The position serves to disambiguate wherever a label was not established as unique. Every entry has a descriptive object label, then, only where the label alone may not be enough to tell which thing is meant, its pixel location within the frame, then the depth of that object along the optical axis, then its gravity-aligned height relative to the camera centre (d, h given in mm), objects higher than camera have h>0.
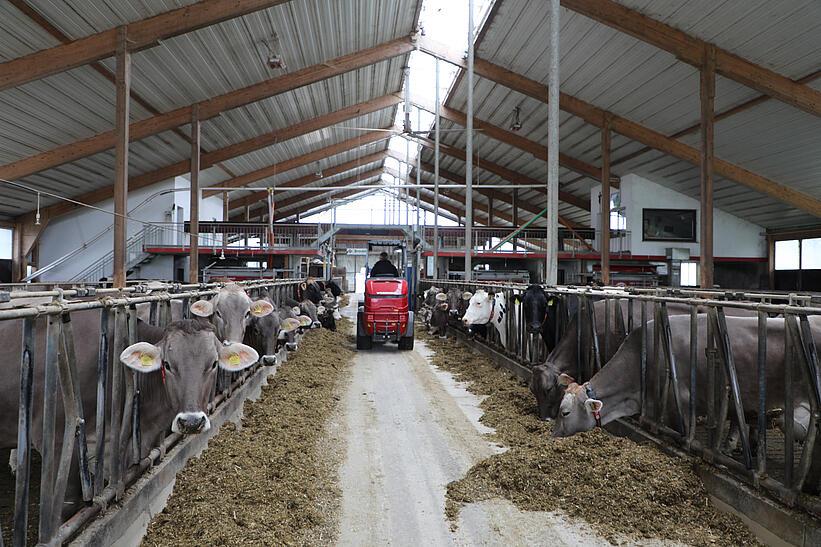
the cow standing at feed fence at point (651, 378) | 4527 -863
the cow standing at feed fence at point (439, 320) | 15336 -1226
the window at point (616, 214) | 26906 +3086
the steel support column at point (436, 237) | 23898 +1635
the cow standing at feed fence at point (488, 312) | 10867 -678
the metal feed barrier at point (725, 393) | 3352 -877
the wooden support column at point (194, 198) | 18738 +2757
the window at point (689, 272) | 26484 +318
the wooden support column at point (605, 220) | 21845 +2304
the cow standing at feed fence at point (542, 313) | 8086 -511
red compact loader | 12297 -848
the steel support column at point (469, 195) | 17062 +2502
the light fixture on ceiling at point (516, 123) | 22870 +6232
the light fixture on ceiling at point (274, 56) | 15570 +6065
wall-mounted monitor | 26000 +2486
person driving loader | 13844 +167
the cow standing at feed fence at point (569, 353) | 6035 -899
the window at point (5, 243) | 21938 +1119
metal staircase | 24031 +623
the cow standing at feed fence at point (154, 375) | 3426 -657
